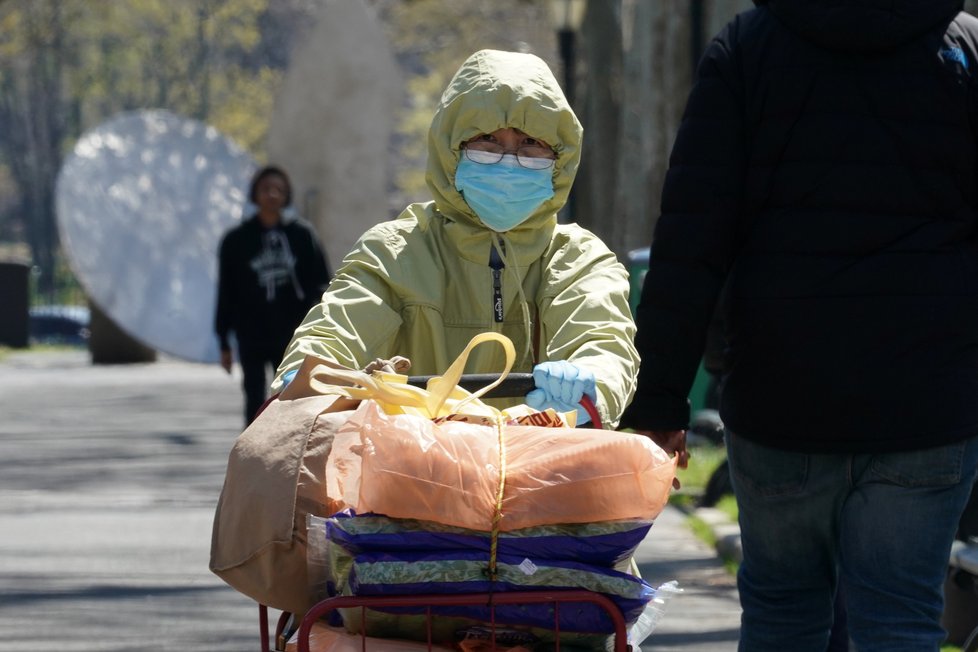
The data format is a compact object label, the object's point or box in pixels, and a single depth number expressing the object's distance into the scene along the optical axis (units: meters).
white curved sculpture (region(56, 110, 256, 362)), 51.03
